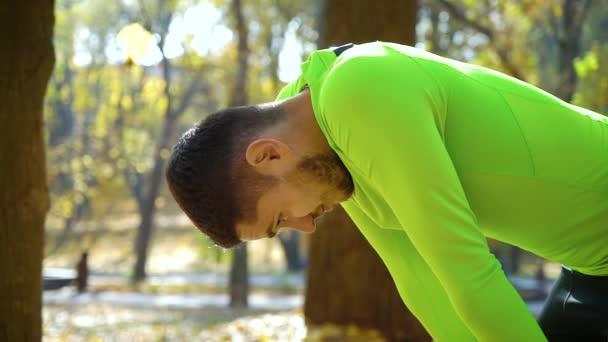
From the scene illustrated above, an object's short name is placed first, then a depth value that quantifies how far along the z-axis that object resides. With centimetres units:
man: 165
